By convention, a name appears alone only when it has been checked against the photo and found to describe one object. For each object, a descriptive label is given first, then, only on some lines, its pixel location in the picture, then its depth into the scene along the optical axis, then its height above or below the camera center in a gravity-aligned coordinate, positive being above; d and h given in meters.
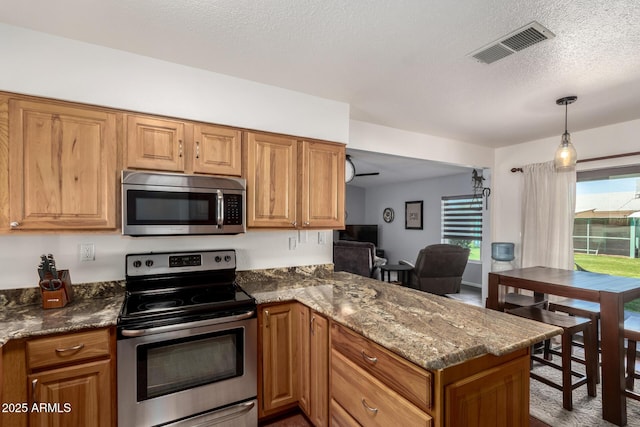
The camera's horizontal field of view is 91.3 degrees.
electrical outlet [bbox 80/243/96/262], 2.11 -0.30
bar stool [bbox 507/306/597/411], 2.35 -1.08
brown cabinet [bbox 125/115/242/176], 2.03 +0.43
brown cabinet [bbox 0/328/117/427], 1.49 -0.86
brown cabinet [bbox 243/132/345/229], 2.40 +0.22
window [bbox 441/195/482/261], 6.28 -0.24
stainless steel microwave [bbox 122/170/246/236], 1.94 +0.03
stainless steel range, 1.72 -0.85
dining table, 2.21 -0.77
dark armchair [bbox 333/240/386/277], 5.19 -0.83
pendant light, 2.63 +0.49
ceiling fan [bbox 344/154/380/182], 3.63 +0.46
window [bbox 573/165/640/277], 3.30 -0.11
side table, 5.14 -0.98
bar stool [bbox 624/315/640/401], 2.30 -1.10
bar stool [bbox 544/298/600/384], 2.52 -0.96
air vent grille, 1.74 +1.00
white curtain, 3.67 -0.06
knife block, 1.82 -0.51
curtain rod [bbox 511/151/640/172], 3.19 +0.59
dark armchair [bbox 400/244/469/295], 4.89 -0.94
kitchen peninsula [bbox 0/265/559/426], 1.23 -0.60
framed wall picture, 7.38 -0.12
